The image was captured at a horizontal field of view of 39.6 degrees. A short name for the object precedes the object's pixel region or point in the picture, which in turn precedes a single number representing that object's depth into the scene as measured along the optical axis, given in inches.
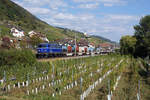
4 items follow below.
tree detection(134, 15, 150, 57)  2245.1
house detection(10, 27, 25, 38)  3544.3
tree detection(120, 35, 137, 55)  2423.7
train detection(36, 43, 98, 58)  1409.9
